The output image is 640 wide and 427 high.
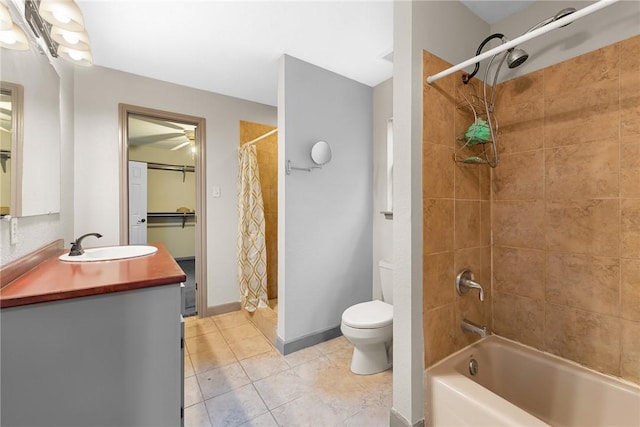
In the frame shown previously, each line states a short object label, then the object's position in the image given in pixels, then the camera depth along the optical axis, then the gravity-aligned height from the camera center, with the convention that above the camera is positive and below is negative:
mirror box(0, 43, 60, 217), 0.99 +0.35
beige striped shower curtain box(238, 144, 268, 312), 2.65 -0.27
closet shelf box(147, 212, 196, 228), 5.25 -0.07
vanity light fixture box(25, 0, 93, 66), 1.17 +0.87
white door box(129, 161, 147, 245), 4.77 +0.17
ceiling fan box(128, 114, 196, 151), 3.81 +1.24
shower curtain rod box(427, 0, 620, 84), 0.86 +0.64
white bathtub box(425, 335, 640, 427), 1.11 -0.85
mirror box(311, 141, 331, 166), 2.14 +0.47
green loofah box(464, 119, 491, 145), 1.39 +0.41
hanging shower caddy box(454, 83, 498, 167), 1.41 +0.42
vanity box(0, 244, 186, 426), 0.80 -0.45
